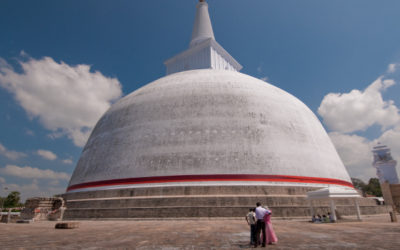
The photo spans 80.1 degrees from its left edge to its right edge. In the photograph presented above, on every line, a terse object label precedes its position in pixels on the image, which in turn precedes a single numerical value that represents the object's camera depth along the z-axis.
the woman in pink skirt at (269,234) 5.09
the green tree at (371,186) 53.08
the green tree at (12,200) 48.72
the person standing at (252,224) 5.06
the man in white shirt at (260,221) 4.99
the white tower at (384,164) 34.77
